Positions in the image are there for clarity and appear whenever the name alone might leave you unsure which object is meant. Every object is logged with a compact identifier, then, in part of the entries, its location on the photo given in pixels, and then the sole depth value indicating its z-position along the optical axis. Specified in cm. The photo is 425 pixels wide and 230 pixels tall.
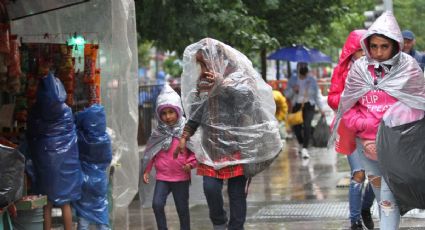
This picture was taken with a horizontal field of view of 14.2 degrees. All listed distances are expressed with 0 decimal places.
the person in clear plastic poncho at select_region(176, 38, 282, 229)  1326
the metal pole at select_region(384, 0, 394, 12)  2317
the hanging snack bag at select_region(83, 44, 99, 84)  1544
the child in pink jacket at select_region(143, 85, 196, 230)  1442
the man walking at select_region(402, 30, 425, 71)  1627
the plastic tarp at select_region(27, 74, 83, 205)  1372
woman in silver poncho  1166
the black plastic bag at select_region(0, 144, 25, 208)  1116
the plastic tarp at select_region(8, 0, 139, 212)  1562
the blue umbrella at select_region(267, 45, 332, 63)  4038
